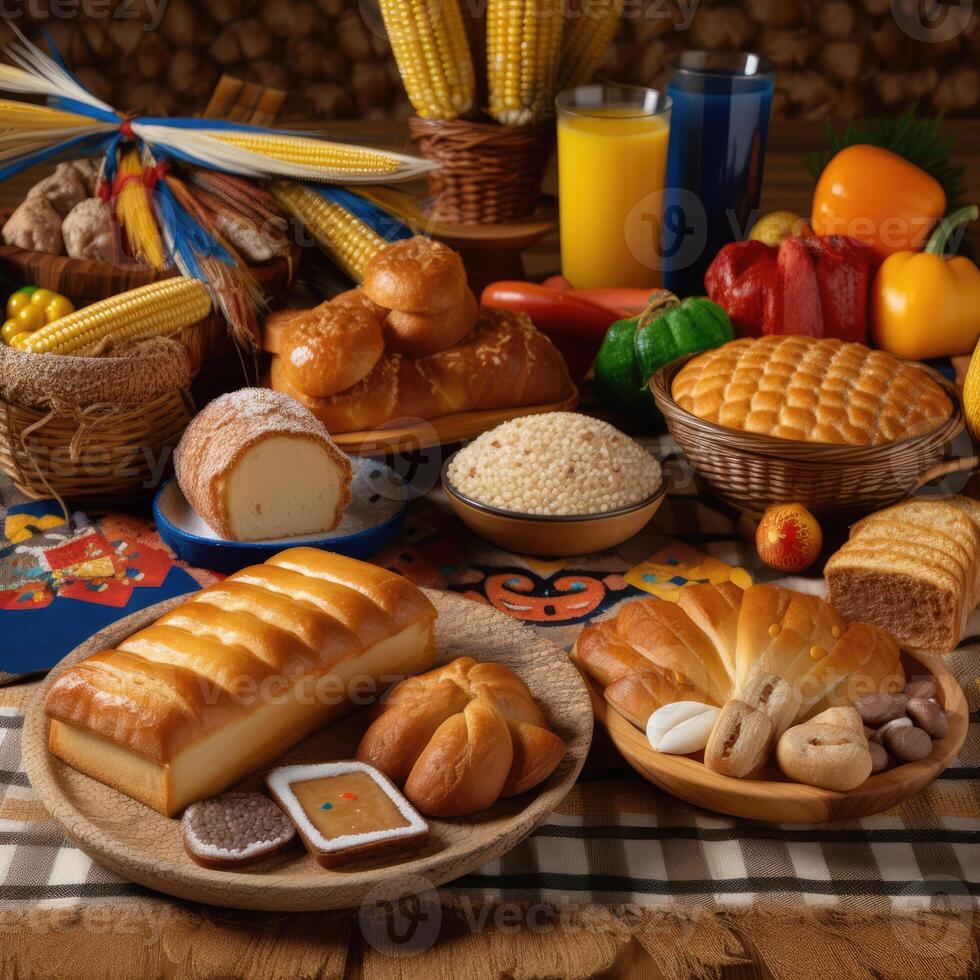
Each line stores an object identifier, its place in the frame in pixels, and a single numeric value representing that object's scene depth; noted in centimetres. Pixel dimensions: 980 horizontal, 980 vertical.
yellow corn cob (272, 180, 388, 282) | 176
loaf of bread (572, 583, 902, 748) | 100
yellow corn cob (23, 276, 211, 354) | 141
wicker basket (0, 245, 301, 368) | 156
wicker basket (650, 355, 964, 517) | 128
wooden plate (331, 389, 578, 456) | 148
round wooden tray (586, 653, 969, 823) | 92
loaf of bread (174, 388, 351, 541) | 132
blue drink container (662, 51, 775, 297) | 188
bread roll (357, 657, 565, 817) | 90
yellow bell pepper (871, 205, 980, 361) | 163
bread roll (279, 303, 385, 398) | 145
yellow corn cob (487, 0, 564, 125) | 182
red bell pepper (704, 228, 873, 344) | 163
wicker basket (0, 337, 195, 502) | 136
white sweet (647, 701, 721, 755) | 96
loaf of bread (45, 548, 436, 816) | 91
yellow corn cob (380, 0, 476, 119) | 182
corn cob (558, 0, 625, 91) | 194
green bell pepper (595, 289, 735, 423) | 158
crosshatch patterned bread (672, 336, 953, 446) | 130
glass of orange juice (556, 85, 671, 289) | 185
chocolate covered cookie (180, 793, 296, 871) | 84
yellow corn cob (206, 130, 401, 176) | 177
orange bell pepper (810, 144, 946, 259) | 177
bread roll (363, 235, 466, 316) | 151
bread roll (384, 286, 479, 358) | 154
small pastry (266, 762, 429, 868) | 84
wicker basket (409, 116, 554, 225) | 188
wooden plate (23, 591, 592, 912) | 83
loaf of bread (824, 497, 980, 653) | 118
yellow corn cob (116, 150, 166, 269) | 161
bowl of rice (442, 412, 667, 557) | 133
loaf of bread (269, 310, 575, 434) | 149
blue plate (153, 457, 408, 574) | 133
